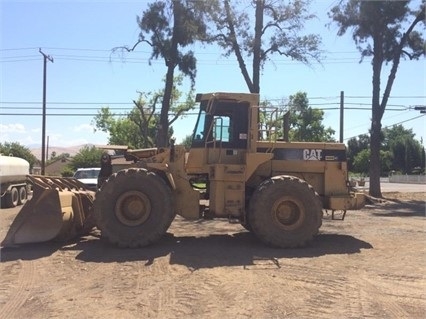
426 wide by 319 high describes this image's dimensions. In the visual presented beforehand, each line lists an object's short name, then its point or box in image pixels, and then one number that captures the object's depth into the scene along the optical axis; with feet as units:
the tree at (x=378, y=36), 96.89
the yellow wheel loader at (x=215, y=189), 33.40
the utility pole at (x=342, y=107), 128.67
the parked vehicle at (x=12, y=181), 69.05
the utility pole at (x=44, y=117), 131.44
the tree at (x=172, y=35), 91.35
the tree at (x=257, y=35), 84.58
